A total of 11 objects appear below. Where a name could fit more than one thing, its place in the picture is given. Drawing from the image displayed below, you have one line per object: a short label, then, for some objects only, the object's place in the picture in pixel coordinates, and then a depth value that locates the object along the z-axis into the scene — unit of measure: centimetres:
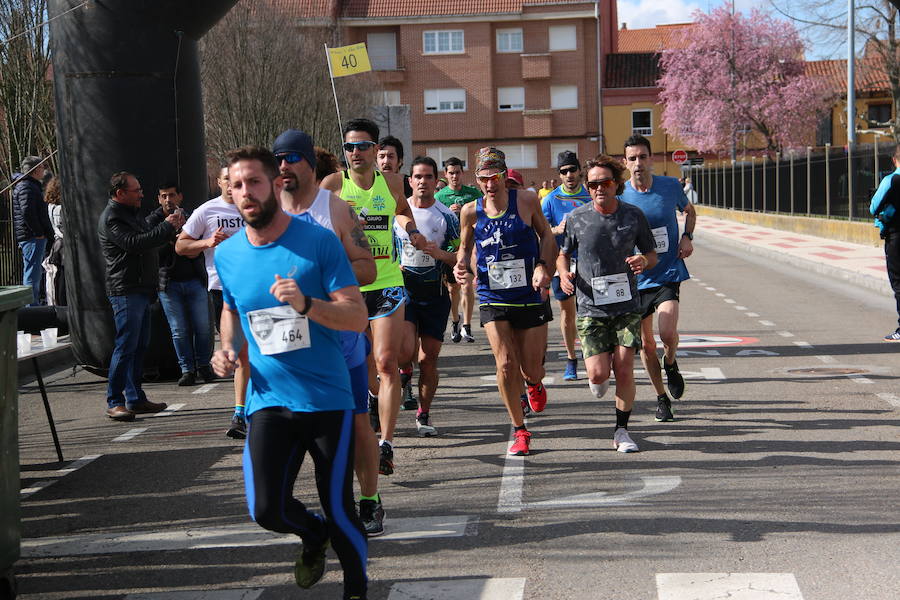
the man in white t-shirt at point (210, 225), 930
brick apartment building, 6481
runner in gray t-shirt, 793
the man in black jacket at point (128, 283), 1013
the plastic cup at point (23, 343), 895
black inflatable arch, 1220
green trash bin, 514
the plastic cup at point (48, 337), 984
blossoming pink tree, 6919
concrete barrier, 2861
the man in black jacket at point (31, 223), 1456
